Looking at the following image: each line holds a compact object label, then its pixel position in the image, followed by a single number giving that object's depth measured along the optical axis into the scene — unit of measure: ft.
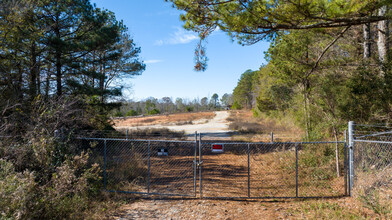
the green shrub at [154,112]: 182.80
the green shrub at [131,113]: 165.19
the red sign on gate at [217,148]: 21.81
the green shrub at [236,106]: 221.05
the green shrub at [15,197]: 12.92
